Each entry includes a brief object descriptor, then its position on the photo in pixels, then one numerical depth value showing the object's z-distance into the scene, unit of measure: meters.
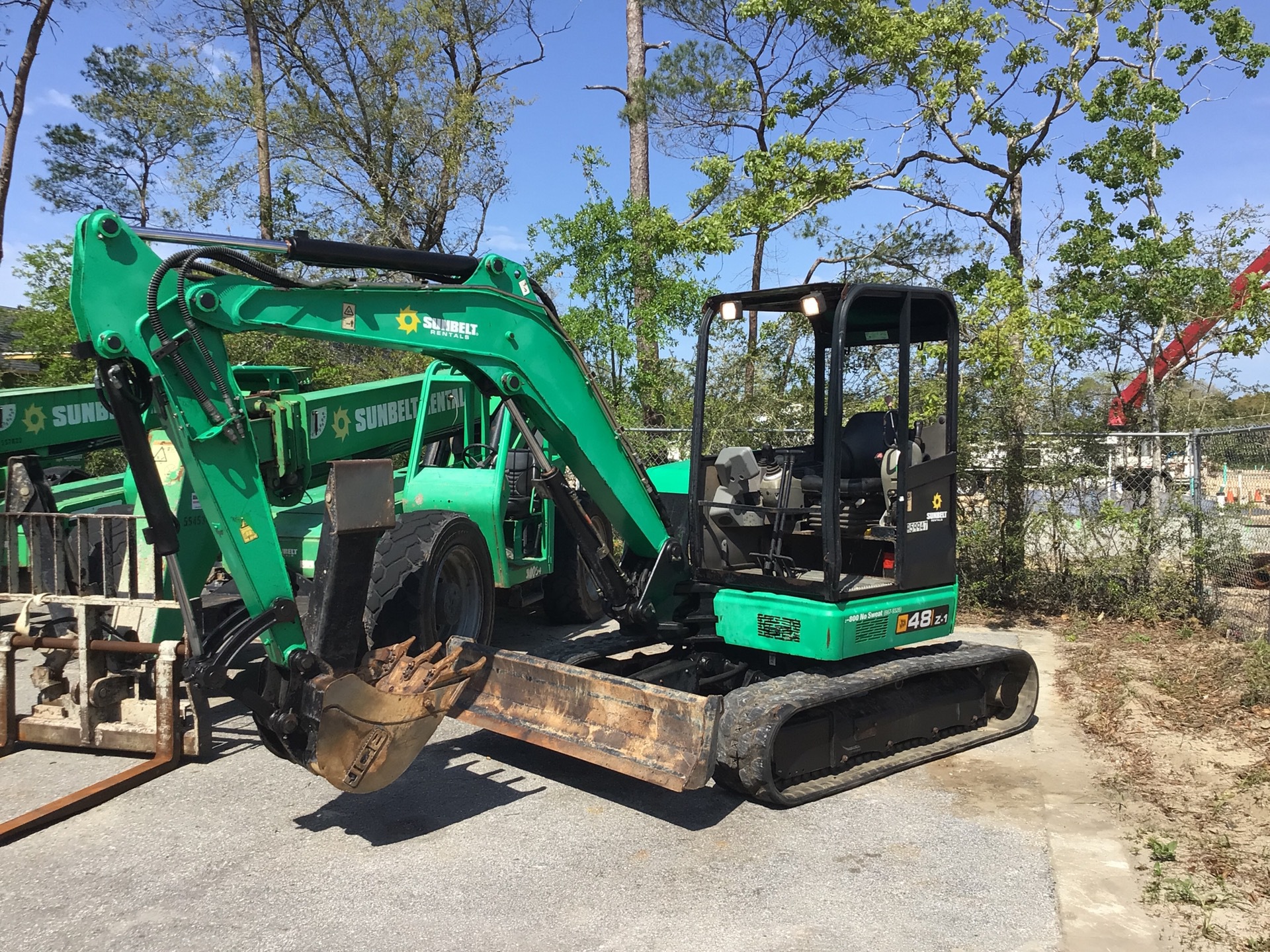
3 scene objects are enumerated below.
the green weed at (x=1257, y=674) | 6.34
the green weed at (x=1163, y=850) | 4.31
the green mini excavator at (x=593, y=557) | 4.07
